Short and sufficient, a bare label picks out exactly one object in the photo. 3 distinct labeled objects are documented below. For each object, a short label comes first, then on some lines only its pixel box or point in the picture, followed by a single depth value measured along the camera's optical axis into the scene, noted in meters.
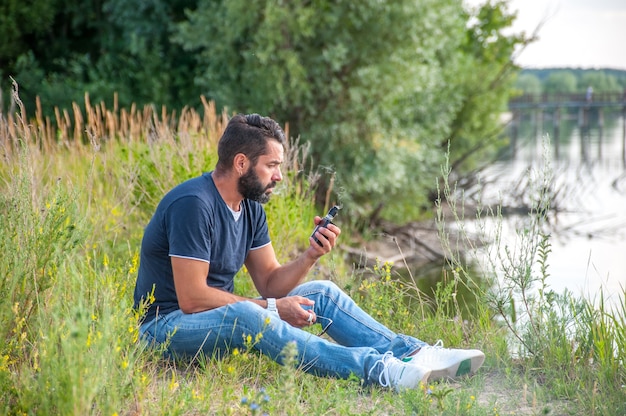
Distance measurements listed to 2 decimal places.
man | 3.36
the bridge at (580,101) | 49.22
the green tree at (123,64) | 13.46
